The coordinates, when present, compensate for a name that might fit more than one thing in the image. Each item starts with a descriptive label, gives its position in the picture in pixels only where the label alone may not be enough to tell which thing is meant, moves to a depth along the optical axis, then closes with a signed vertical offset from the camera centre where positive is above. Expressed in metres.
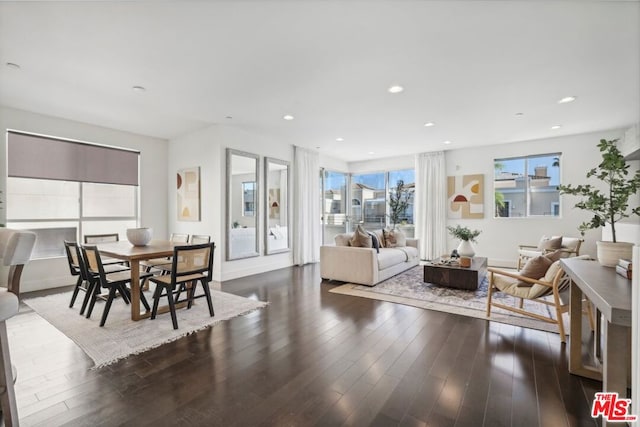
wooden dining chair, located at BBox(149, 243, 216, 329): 2.87 -0.63
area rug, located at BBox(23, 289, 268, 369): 2.46 -1.17
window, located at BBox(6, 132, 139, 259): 4.38 +0.37
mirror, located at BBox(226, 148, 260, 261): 5.14 +0.13
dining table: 2.90 -0.46
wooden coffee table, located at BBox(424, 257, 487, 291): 4.21 -0.96
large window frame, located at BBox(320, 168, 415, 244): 7.82 +0.20
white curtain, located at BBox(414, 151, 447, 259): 6.99 +0.20
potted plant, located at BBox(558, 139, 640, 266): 1.92 +0.07
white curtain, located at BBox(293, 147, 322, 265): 6.55 +0.13
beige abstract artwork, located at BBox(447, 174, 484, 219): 6.66 +0.38
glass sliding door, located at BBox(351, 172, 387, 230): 8.25 +0.35
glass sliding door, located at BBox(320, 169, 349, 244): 7.93 +0.22
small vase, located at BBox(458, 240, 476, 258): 4.73 -0.62
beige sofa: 4.53 -0.85
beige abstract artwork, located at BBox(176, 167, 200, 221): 5.37 +0.35
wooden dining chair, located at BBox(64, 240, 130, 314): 3.10 -0.67
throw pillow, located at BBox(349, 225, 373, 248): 4.96 -0.49
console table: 1.18 -0.42
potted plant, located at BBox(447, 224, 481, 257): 4.73 -0.50
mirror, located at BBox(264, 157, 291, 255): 5.86 +0.11
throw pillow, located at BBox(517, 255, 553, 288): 2.84 -0.56
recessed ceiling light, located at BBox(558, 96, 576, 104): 3.78 +1.52
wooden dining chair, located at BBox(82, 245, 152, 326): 2.85 -0.71
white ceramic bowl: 3.58 -0.31
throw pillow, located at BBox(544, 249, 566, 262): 2.91 -0.44
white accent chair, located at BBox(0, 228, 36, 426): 1.36 -0.38
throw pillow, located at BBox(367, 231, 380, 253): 5.19 -0.55
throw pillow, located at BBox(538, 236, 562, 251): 5.05 -0.56
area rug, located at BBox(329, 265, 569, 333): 3.12 -1.16
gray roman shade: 4.34 +0.86
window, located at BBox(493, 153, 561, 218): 6.05 +0.58
